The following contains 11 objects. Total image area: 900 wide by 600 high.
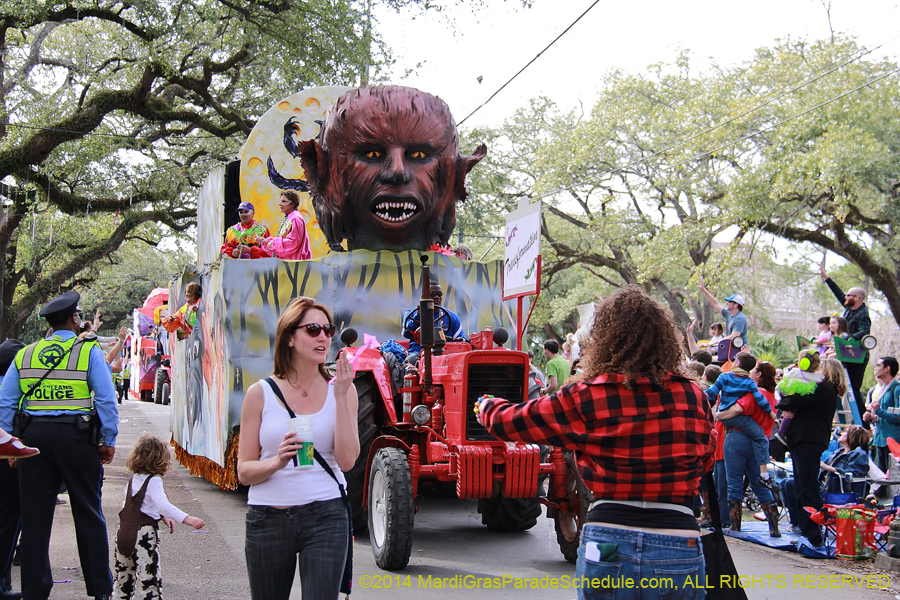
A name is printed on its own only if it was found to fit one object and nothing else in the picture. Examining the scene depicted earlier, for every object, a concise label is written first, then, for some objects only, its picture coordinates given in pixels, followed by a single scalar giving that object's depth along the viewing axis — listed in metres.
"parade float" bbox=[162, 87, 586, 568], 6.48
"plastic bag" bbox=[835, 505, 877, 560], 6.90
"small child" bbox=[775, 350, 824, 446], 7.38
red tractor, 5.96
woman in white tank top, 3.11
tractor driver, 7.61
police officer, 4.75
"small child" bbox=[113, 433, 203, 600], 4.55
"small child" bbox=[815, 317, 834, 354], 10.97
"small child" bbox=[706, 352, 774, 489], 7.60
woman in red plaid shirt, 2.76
